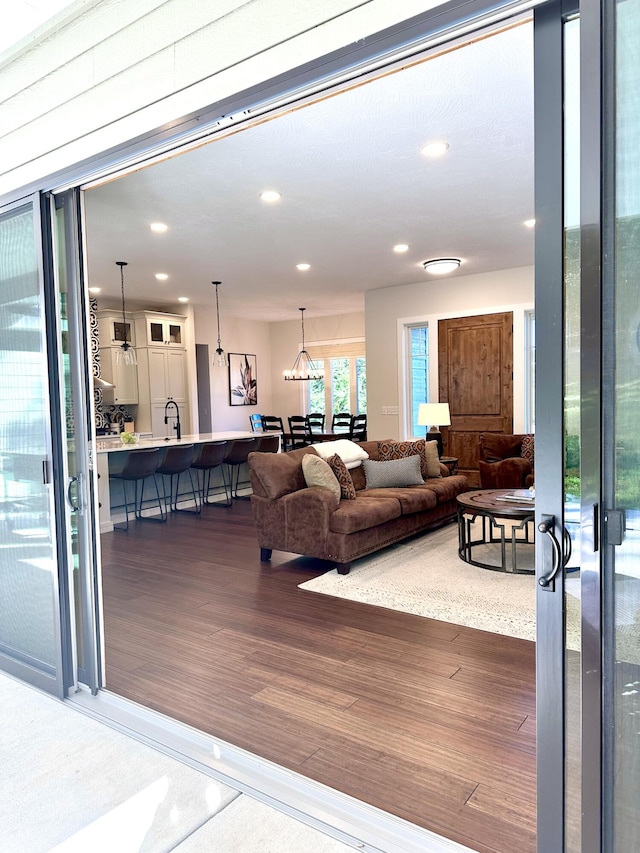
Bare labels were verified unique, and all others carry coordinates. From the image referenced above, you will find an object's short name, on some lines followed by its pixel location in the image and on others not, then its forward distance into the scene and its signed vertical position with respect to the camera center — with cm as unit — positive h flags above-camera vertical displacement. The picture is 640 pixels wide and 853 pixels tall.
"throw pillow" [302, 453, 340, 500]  496 -61
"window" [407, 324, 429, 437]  898 +44
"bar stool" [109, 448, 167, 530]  636 -67
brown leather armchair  671 -75
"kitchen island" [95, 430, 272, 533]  633 -66
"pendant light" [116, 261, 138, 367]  740 +59
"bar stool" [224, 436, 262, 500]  785 -65
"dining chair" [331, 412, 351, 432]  1175 -46
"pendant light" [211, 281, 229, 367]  843 +59
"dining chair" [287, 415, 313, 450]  1172 -67
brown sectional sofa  462 -92
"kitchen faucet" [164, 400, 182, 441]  1004 -23
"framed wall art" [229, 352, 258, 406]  1216 +44
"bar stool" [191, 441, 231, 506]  731 -66
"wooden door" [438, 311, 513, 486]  809 +23
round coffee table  445 -97
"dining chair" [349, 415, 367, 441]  1128 -57
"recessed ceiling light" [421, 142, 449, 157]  385 +159
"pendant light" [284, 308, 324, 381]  1136 +60
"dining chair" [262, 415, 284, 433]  1223 -48
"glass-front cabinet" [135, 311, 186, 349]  973 +121
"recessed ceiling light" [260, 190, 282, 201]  468 +159
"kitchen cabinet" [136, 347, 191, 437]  983 +30
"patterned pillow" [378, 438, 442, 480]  621 -56
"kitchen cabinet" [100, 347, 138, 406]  979 +38
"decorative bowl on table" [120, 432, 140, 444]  699 -40
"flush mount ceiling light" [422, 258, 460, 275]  725 +158
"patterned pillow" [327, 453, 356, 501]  518 -68
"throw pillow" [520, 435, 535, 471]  691 -61
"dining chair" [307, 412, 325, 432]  1216 -46
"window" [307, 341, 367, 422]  1209 +38
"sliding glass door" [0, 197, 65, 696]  279 -30
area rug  363 -131
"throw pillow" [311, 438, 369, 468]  562 -50
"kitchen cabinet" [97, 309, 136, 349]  954 +120
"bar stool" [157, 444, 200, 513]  686 -66
